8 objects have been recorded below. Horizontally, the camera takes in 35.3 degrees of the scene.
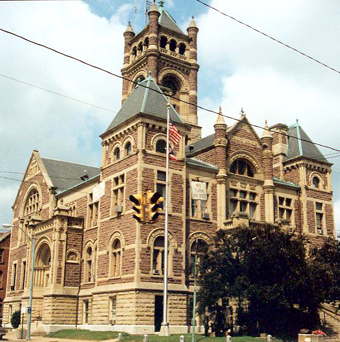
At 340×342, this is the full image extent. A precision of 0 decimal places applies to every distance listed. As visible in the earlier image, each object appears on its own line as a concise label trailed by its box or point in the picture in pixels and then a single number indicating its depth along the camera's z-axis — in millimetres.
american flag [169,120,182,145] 38125
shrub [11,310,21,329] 51031
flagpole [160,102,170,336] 34250
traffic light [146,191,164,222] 18484
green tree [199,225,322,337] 34000
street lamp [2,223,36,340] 37759
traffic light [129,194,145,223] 18469
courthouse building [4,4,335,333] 39188
